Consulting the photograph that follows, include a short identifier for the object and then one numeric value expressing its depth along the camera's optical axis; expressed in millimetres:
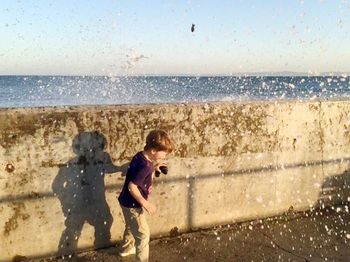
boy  3545
